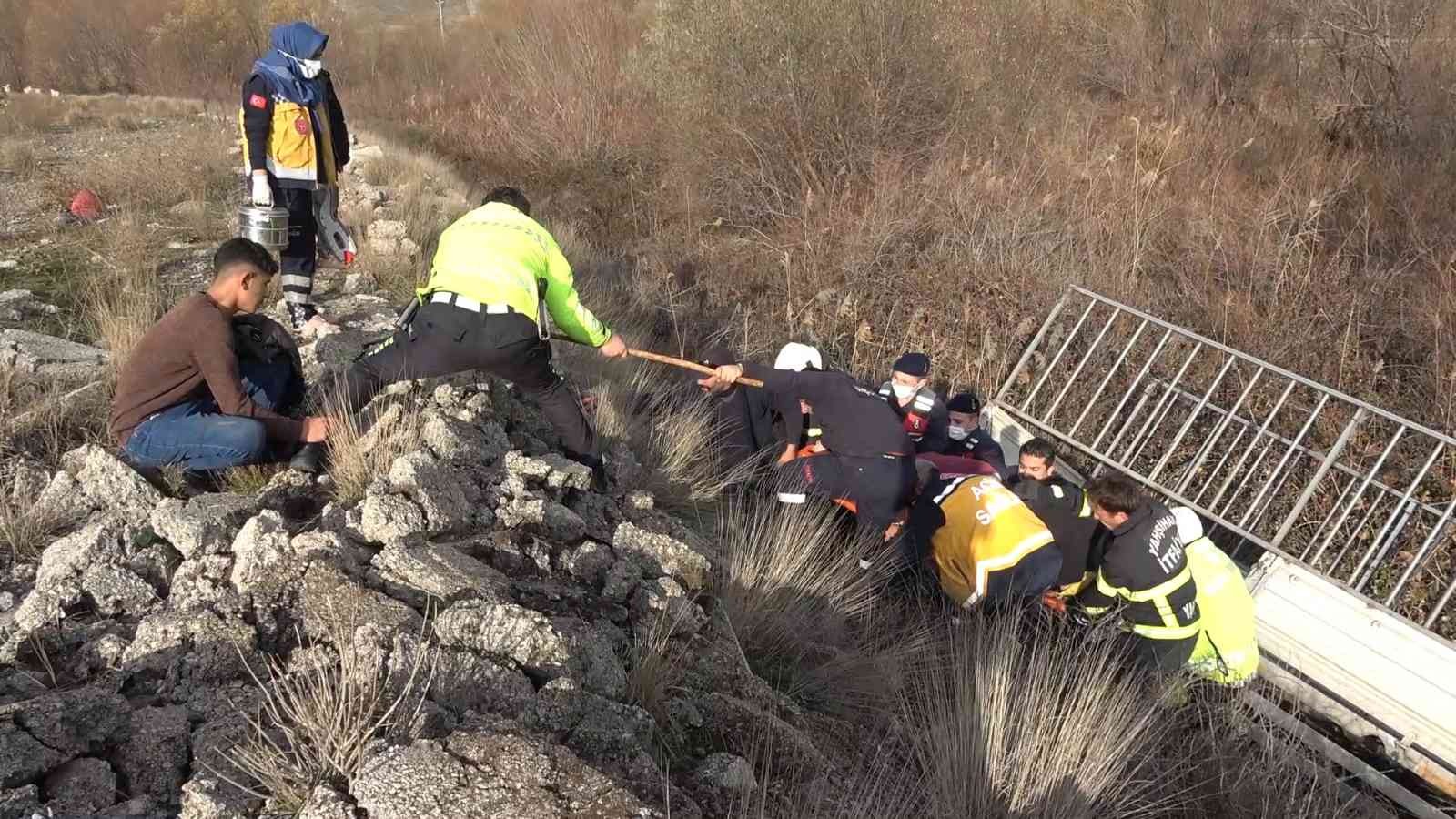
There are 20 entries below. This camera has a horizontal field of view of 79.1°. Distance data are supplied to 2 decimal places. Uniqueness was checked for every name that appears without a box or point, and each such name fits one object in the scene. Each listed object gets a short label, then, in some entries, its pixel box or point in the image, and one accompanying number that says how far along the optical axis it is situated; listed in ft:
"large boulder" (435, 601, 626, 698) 7.84
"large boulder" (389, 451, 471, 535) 9.89
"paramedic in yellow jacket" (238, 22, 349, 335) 14.99
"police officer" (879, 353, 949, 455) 19.12
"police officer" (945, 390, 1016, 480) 19.48
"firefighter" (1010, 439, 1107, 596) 15.39
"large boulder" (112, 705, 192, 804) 6.41
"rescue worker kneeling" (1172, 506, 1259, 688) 14.14
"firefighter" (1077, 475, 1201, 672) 13.66
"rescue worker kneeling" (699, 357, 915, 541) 16.33
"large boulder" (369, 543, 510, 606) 8.57
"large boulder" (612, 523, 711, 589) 10.62
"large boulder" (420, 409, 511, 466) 11.53
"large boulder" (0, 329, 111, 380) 12.92
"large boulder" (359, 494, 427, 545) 9.39
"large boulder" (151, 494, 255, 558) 8.93
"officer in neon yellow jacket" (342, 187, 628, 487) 12.21
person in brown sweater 10.47
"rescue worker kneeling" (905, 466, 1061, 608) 14.35
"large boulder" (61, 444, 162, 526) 9.78
